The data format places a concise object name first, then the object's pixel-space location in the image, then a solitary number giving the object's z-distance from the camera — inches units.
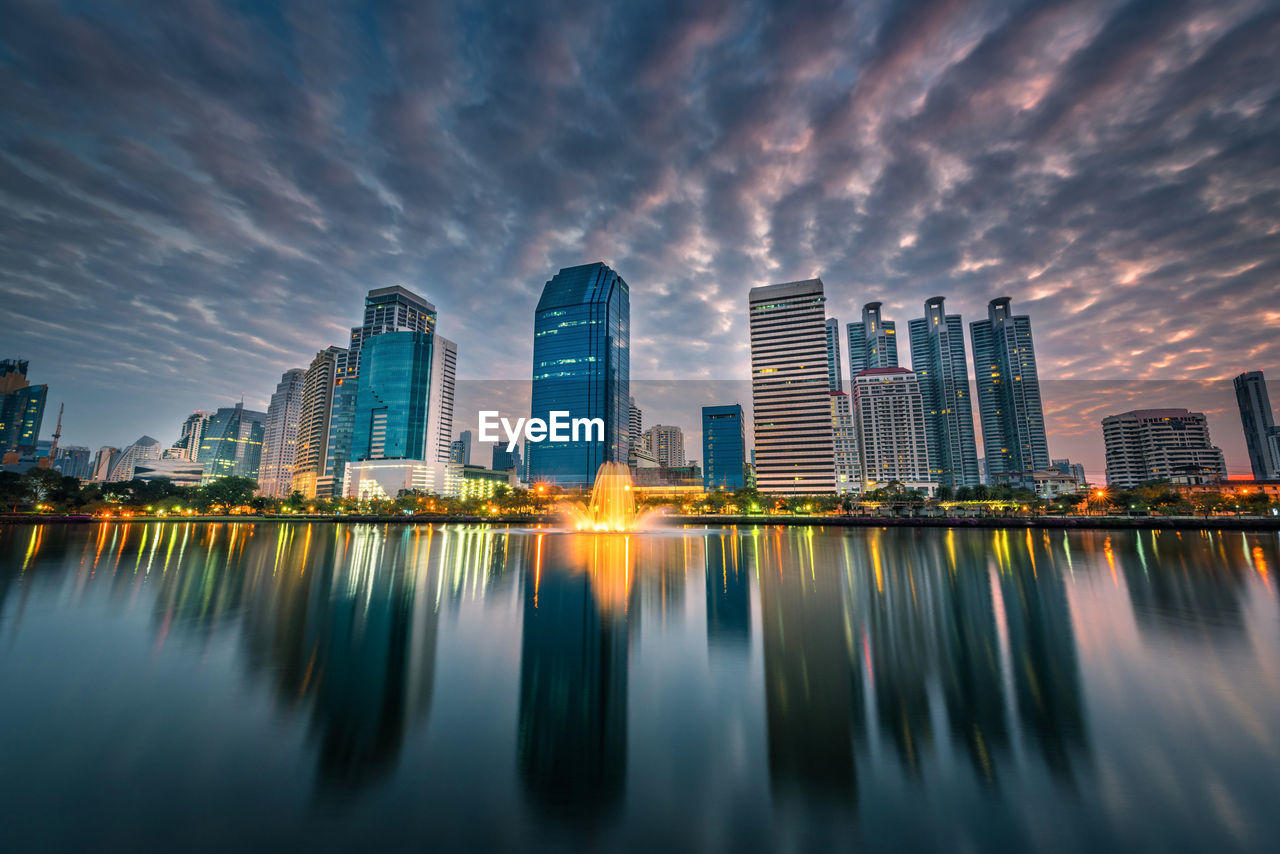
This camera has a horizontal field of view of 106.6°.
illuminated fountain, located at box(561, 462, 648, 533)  3053.6
